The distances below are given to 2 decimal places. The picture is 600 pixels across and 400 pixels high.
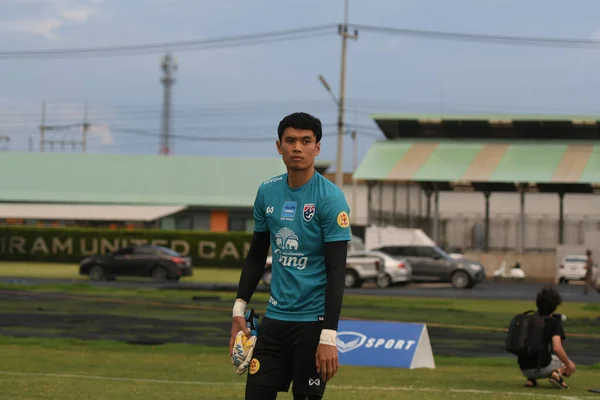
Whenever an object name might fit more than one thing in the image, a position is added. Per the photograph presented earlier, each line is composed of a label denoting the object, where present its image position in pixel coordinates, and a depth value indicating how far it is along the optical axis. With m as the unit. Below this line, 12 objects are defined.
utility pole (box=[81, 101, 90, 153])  127.38
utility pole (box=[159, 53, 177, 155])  139.12
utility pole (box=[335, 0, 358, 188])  51.59
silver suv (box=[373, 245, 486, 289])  48.16
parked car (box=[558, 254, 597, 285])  58.31
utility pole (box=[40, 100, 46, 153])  129.50
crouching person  12.72
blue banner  15.88
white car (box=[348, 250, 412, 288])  46.78
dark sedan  47.69
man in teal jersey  6.49
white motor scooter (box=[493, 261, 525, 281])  60.75
